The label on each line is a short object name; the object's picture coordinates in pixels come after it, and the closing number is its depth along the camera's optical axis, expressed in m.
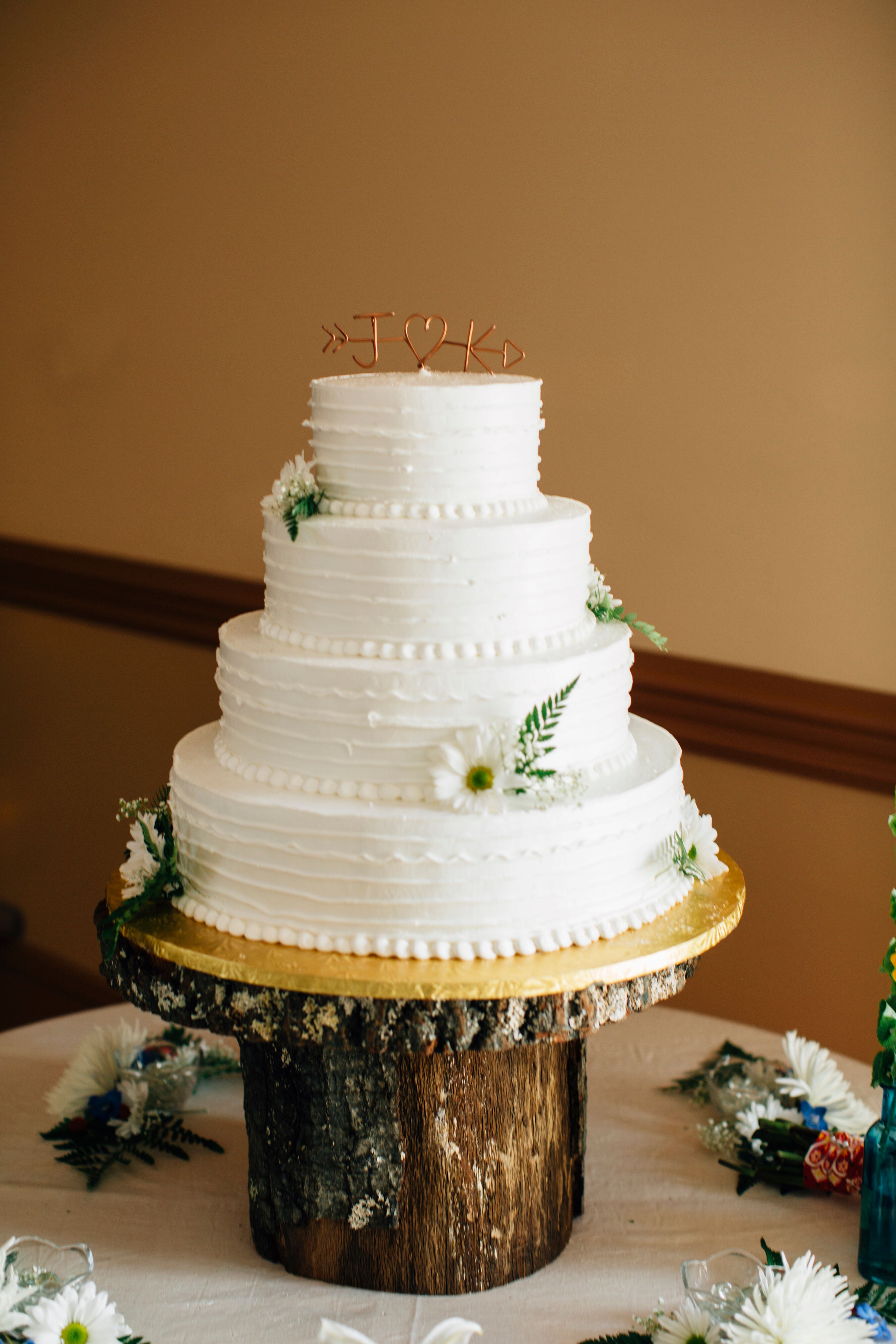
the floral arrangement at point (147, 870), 2.05
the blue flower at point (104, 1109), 2.52
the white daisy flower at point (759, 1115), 2.46
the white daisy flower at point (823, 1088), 2.48
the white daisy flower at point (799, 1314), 1.77
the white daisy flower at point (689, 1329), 1.81
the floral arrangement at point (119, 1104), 2.46
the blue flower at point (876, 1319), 1.89
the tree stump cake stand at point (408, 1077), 1.84
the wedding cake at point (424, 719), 1.87
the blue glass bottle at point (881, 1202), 2.04
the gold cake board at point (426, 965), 1.80
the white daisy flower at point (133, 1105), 2.47
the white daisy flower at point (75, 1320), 1.77
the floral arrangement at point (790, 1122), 2.32
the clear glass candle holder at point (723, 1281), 1.85
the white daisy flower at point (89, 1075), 2.55
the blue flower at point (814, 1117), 2.46
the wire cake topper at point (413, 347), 1.93
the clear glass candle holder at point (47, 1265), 1.90
